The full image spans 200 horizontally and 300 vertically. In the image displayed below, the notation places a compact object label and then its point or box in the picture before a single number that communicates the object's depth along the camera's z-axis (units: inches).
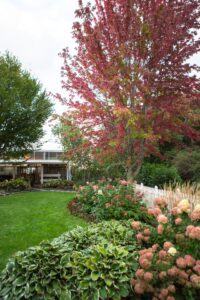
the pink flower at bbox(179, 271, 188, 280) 99.1
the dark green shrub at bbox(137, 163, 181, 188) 514.9
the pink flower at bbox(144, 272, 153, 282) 99.0
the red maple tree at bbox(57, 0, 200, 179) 251.4
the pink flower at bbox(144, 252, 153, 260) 105.7
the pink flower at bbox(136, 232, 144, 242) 126.2
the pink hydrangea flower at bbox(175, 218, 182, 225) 117.6
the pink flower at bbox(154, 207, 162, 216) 126.3
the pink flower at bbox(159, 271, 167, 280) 100.3
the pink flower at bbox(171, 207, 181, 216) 122.5
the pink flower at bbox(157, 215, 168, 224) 118.5
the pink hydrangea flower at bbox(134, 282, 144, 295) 103.2
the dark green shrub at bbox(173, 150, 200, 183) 528.4
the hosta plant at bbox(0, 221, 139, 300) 114.8
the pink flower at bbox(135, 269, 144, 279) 101.8
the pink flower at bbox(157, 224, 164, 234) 118.4
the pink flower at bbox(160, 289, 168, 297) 98.6
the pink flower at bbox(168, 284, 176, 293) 98.0
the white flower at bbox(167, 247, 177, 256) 107.7
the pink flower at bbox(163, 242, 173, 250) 110.0
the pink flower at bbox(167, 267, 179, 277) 99.6
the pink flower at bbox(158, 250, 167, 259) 106.1
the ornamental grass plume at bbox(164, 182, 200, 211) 238.4
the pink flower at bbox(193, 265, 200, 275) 98.3
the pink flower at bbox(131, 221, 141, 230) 129.5
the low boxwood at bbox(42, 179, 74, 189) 762.2
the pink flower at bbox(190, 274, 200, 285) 96.6
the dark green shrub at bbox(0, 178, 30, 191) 695.1
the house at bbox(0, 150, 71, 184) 959.6
